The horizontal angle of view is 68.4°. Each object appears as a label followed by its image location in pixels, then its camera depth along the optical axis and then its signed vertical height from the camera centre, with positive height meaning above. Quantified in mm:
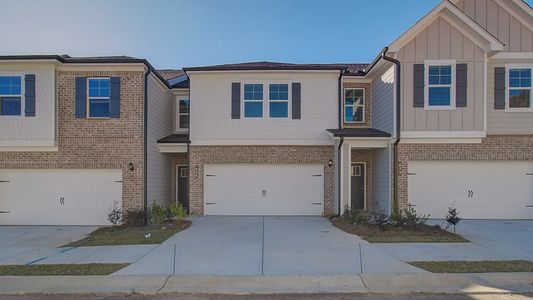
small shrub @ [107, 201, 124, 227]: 13853 -2371
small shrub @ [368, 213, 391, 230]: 11709 -2129
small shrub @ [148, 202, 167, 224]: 13508 -2277
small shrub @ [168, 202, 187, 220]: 13672 -2212
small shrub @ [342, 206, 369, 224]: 12808 -2256
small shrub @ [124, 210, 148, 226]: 13602 -2429
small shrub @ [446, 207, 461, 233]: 11469 -2004
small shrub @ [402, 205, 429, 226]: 11717 -2116
